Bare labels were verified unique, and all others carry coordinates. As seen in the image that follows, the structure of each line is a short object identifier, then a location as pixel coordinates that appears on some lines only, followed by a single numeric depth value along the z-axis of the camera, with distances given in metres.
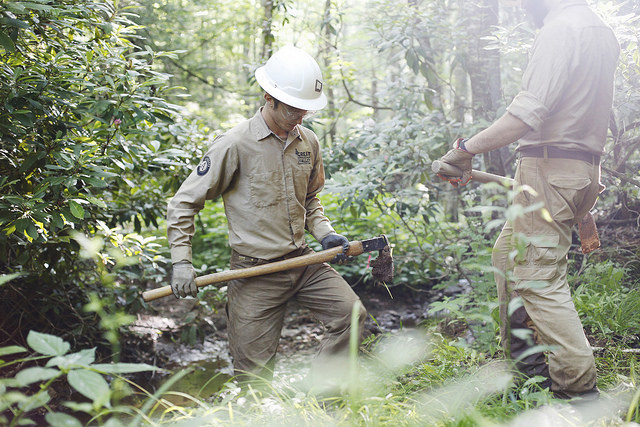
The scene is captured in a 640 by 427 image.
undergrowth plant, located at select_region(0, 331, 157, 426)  1.31
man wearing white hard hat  3.07
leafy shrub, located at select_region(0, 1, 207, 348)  2.97
